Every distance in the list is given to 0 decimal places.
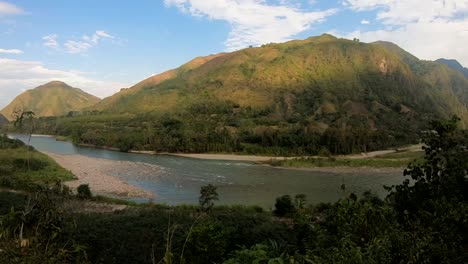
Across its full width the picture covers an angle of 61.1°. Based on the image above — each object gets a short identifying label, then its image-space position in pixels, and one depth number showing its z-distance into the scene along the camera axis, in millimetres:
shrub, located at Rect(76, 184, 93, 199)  37594
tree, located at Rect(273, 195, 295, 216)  30852
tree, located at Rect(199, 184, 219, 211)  31656
